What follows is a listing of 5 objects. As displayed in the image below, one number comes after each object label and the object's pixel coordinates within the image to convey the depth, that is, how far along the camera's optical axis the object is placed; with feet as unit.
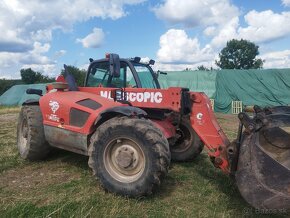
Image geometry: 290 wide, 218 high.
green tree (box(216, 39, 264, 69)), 120.80
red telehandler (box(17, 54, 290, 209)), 8.29
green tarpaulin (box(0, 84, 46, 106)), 64.91
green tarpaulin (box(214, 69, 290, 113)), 44.27
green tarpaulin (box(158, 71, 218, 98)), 46.81
